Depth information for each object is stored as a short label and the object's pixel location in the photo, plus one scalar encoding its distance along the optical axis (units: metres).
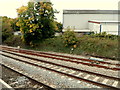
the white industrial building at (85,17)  35.00
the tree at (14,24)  36.33
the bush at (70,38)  20.15
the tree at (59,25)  37.89
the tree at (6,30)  29.36
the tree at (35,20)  22.28
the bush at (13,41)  27.28
